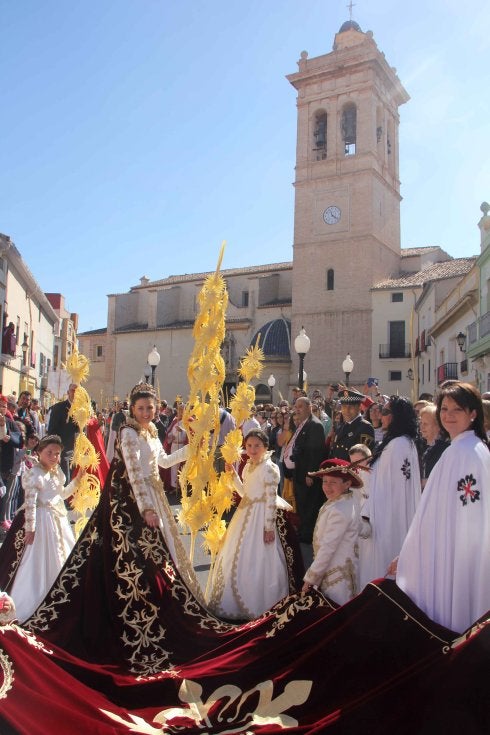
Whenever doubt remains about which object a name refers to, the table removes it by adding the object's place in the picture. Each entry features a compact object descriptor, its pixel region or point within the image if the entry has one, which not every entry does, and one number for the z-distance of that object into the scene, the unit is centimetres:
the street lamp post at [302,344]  1088
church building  3588
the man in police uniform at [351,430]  775
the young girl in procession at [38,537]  528
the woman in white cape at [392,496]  506
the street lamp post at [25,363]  2956
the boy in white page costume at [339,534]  456
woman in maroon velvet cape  440
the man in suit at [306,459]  871
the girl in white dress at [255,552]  554
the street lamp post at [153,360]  1591
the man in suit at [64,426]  838
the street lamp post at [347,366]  1597
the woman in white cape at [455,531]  306
